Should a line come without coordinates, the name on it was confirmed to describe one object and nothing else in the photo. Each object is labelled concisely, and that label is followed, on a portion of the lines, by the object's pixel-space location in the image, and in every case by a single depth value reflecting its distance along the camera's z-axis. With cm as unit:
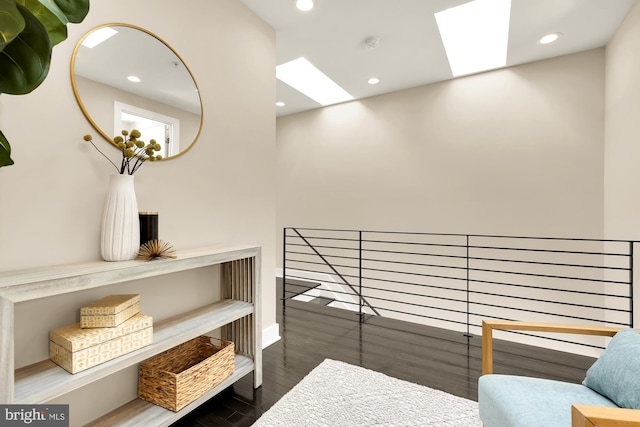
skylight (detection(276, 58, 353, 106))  339
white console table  92
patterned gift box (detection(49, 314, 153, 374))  109
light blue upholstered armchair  97
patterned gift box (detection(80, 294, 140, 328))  120
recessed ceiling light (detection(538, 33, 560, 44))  270
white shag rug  152
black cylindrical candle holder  145
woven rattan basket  141
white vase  132
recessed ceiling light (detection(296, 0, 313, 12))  222
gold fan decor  137
